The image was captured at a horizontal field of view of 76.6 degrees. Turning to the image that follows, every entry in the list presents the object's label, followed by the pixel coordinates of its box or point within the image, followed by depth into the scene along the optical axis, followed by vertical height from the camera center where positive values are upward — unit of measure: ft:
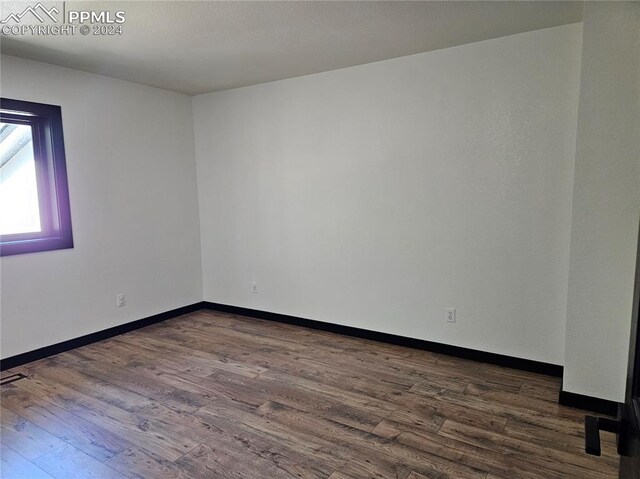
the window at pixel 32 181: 10.56 +0.65
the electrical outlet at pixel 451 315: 10.81 -3.13
